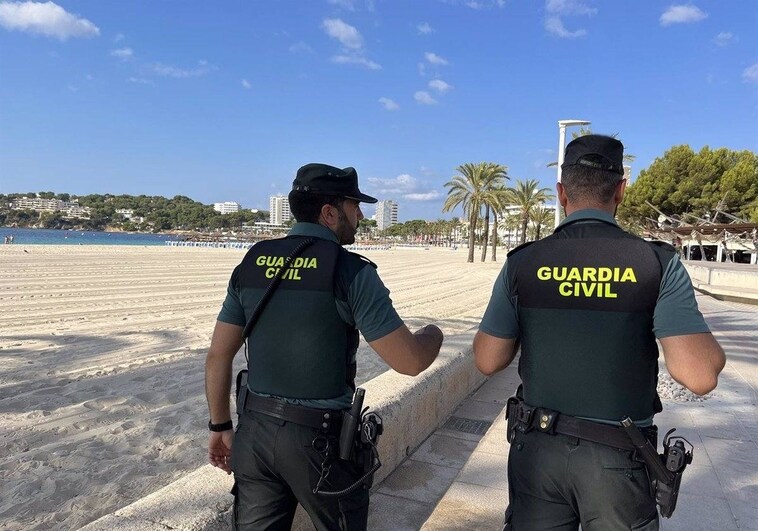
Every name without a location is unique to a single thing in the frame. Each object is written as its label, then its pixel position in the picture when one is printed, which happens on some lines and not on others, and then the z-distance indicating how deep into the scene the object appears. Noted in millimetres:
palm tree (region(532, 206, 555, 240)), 53169
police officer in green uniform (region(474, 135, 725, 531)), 1640
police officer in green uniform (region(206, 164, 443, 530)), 1836
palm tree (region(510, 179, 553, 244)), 48053
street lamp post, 16609
